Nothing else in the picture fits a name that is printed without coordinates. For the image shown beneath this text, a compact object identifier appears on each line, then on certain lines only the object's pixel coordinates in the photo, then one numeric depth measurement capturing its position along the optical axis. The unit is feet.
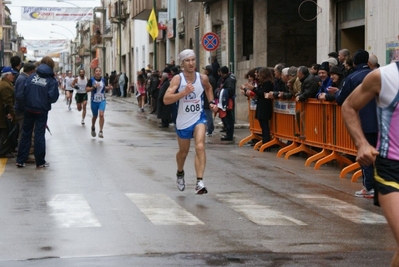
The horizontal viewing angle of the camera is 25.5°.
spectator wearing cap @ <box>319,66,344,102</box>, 45.96
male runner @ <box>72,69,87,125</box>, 93.49
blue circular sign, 86.33
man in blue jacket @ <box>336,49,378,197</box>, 35.14
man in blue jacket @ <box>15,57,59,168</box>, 46.62
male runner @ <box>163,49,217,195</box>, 36.73
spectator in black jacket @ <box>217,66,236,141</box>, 68.13
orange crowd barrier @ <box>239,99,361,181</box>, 47.62
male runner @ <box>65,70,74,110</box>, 129.04
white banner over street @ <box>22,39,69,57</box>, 378.94
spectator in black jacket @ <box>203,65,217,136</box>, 73.87
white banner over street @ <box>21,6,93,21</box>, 223.71
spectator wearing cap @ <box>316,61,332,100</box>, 49.90
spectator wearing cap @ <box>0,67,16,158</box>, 51.83
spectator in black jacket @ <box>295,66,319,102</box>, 52.11
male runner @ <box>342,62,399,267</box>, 17.31
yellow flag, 138.72
